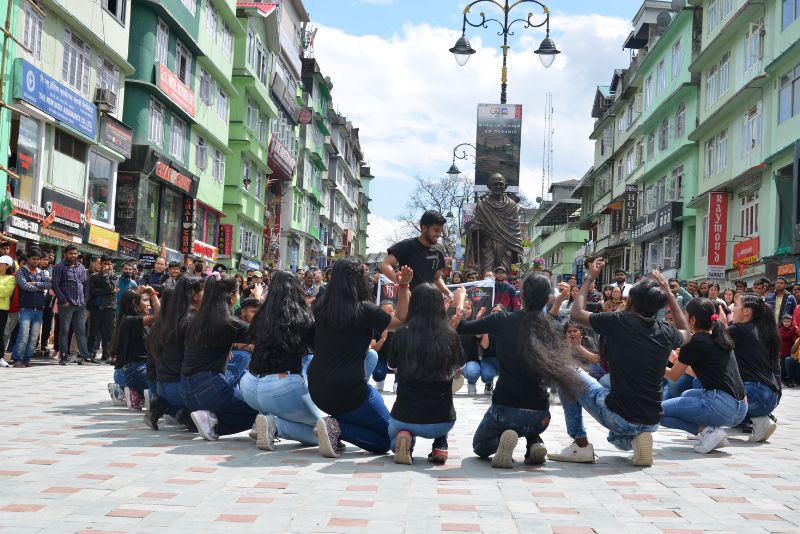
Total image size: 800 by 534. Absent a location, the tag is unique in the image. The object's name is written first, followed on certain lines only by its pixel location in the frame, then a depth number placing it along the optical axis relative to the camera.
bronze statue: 18.98
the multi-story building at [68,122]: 19.98
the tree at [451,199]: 60.84
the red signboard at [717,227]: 32.66
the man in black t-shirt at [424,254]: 9.30
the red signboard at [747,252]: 28.44
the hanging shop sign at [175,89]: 28.53
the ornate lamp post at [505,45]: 21.94
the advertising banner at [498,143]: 24.44
